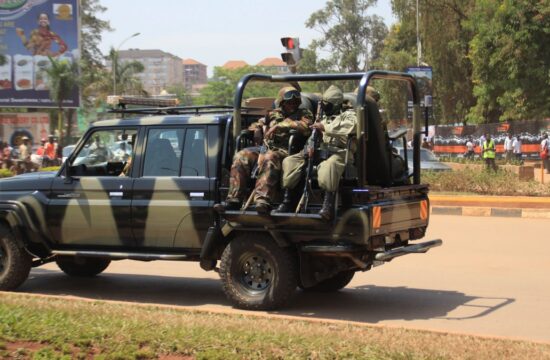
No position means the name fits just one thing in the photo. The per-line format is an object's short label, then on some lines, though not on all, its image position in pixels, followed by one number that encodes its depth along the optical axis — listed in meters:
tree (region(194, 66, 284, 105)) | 135.50
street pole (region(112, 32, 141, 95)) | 71.01
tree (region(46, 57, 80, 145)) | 50.16
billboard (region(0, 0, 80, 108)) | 53.84
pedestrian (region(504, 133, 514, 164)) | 36.22
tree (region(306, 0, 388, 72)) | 76.75
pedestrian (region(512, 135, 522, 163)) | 36.16
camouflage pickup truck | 7.61
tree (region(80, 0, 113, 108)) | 77.19
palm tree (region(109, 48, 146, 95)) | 73.24
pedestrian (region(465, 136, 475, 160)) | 39.77
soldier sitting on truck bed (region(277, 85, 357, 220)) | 7.27
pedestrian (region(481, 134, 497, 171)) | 27.14
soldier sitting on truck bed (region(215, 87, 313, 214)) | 7.67
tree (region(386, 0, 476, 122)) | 45.97
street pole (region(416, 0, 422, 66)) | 46.91
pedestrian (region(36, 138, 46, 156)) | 30.13
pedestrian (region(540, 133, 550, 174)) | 30.42
